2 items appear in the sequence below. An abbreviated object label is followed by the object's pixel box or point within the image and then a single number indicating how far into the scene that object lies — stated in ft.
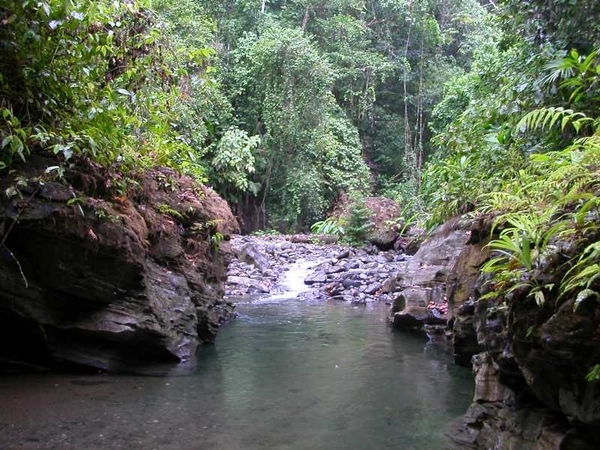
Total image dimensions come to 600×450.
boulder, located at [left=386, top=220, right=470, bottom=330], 30.81
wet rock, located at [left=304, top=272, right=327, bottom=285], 50.75
